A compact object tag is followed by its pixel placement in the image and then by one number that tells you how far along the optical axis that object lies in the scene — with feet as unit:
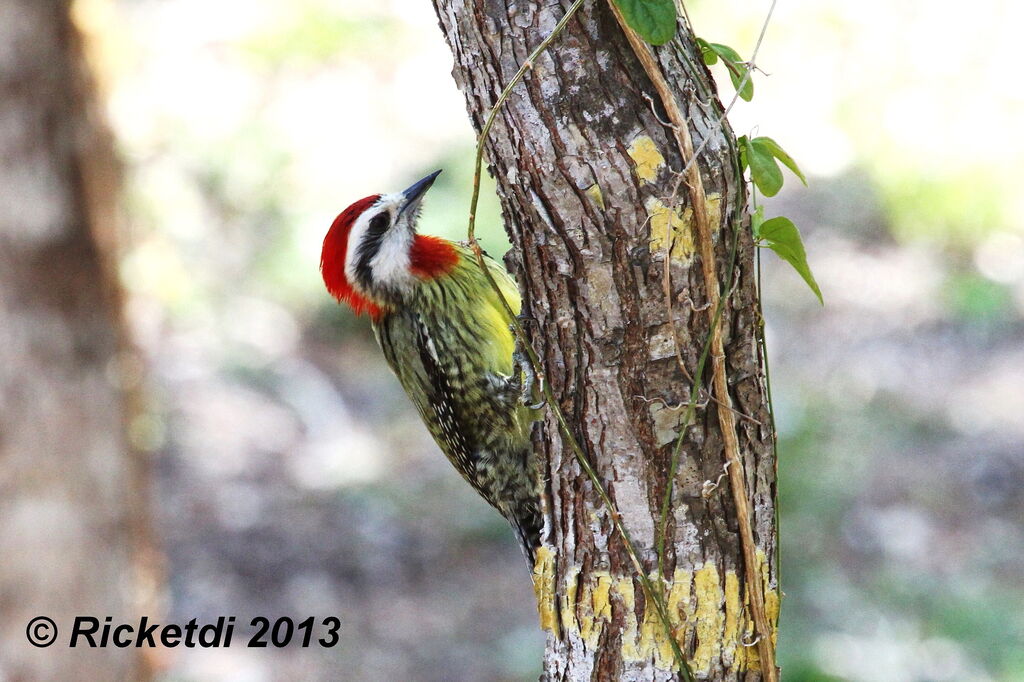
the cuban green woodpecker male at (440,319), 21.15
